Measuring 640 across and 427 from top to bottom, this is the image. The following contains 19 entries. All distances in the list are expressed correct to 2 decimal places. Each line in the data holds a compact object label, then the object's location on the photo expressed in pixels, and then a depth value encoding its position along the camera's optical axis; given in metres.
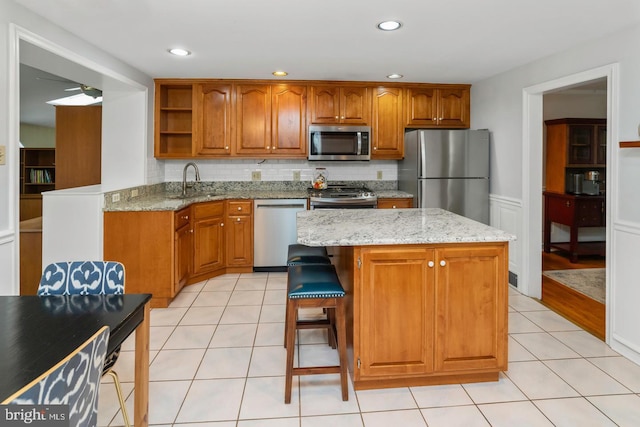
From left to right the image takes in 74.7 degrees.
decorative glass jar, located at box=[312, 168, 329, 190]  4.93
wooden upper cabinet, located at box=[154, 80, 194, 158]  4.55
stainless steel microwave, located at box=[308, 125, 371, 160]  4.68
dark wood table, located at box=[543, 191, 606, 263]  5.14
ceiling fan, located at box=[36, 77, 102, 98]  4.48
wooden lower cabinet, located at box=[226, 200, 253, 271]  4.57
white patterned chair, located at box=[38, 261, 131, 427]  1.77
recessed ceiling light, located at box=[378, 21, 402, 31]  2.76
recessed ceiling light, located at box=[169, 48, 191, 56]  3.43
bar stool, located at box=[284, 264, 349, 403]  2.09
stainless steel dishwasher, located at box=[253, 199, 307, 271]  4.58
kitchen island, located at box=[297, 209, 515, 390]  2.13
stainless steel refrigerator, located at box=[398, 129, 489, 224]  4.39
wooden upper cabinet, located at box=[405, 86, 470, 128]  4.82
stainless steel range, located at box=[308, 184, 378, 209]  4.49
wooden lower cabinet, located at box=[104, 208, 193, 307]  3.54
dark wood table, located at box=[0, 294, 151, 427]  1.04
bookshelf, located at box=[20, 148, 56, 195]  7.39
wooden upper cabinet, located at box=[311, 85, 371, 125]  4.71
